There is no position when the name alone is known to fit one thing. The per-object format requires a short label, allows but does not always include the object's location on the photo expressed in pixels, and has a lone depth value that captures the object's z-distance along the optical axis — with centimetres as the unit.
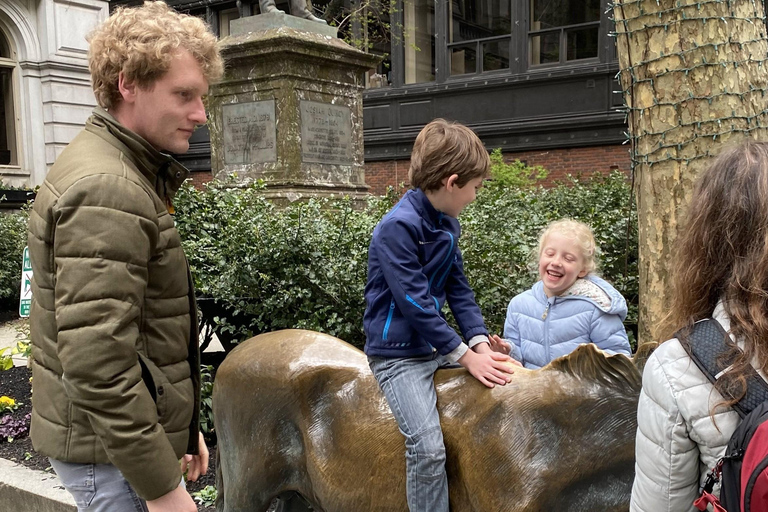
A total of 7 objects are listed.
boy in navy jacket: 222
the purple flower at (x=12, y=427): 492
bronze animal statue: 207
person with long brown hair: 145
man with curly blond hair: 163
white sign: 474
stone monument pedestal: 668
